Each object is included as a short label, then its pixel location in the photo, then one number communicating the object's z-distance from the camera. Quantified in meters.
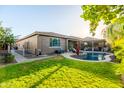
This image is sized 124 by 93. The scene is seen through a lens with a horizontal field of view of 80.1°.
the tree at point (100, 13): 1.96
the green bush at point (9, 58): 2.83
